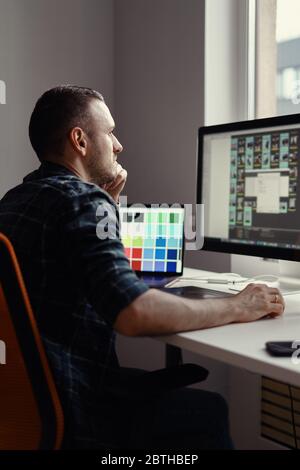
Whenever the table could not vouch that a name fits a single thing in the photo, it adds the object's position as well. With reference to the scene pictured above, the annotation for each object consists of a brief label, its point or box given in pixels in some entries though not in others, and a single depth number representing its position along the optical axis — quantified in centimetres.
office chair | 94
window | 208
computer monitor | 159
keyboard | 143
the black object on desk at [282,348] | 97
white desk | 94
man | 101
